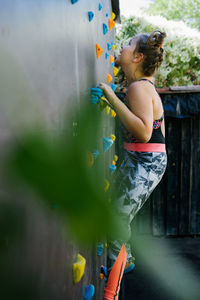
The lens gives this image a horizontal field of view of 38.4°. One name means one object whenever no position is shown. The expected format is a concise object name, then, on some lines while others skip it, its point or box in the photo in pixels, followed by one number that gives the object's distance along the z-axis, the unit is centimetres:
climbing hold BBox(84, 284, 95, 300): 120
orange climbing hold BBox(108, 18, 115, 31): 244
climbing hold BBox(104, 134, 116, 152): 171
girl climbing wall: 180
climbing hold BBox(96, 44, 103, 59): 153
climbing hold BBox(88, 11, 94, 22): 128
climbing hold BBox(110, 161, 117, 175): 241
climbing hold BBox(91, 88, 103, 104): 130
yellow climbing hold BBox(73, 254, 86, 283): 93
